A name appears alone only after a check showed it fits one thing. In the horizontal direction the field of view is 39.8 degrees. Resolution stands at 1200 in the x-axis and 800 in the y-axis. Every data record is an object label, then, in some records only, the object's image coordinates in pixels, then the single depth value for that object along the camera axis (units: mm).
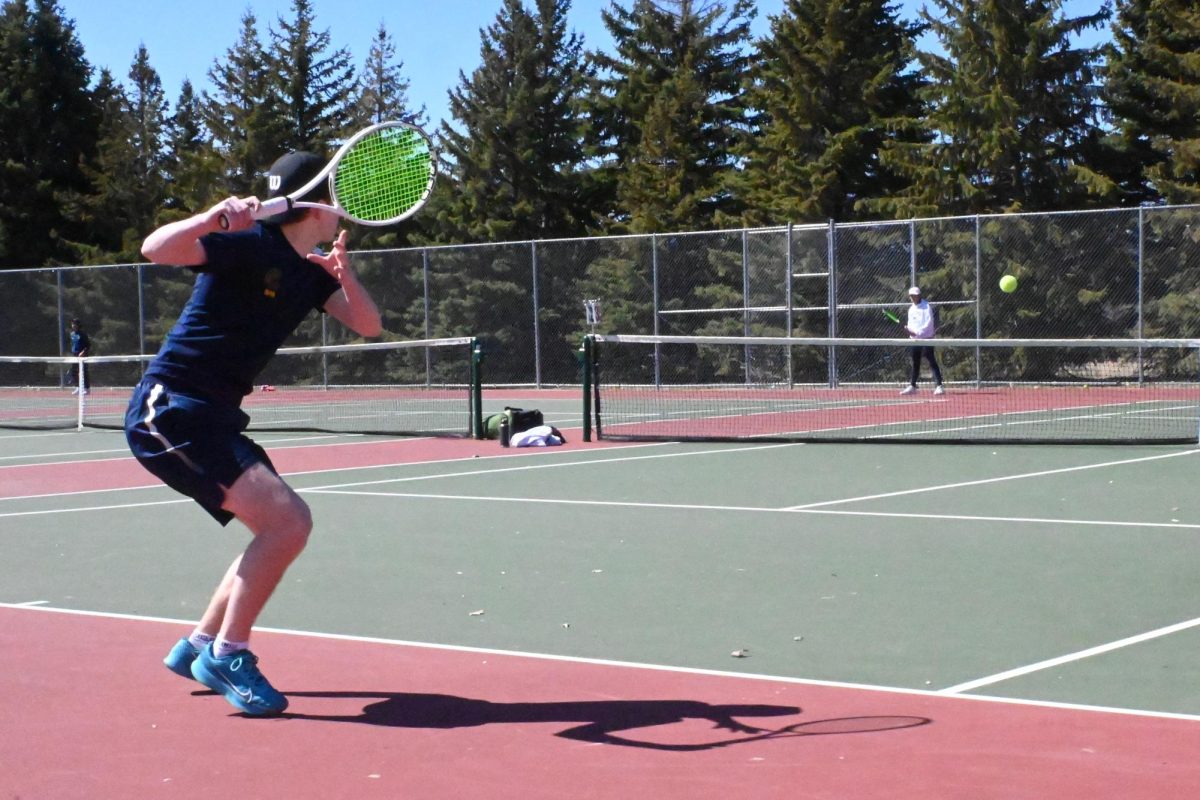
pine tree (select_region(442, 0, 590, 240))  40094
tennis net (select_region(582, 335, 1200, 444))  16125
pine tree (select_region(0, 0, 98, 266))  47344
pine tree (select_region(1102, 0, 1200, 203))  28875
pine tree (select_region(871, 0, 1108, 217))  29547
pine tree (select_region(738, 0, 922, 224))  33625
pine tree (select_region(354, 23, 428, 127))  55688
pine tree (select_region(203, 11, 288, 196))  43094
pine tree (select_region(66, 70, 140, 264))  47281
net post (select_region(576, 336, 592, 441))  15852
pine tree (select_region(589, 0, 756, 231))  36094
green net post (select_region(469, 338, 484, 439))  16438
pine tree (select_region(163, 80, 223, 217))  45281
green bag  15766
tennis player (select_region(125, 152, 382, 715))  4824
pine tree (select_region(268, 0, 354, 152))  44031
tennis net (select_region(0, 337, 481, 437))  20828
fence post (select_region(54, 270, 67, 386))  32344
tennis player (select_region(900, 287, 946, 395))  21625
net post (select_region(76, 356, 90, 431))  20172
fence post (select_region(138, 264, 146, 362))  31094
